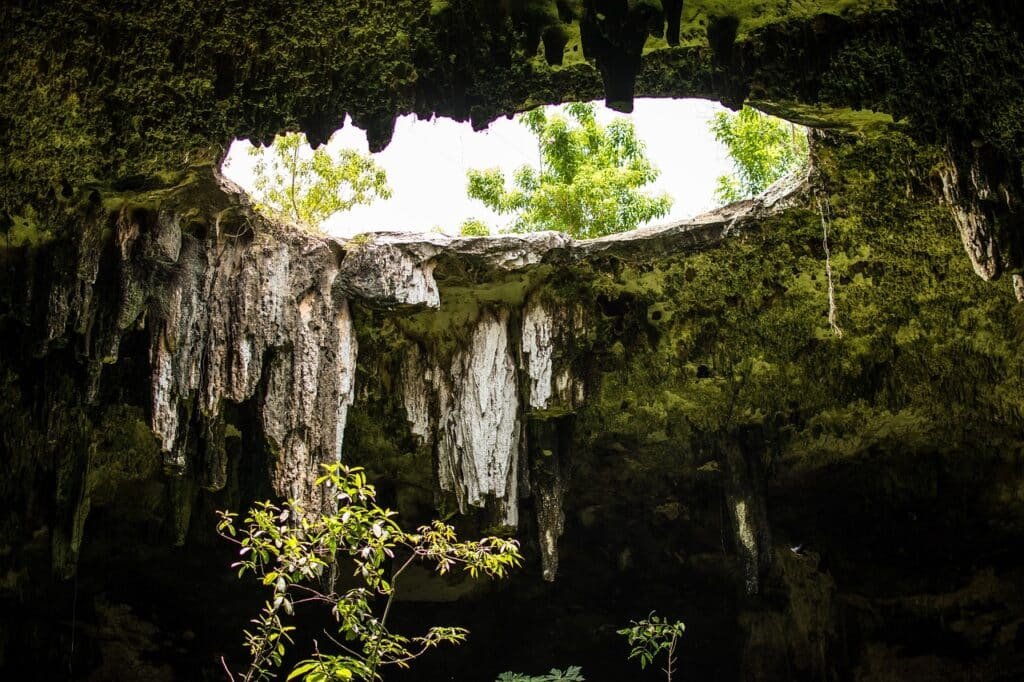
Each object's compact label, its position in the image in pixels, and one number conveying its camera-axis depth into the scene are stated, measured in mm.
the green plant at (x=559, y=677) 7828
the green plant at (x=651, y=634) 9242
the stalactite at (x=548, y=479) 8875
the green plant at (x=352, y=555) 5328
